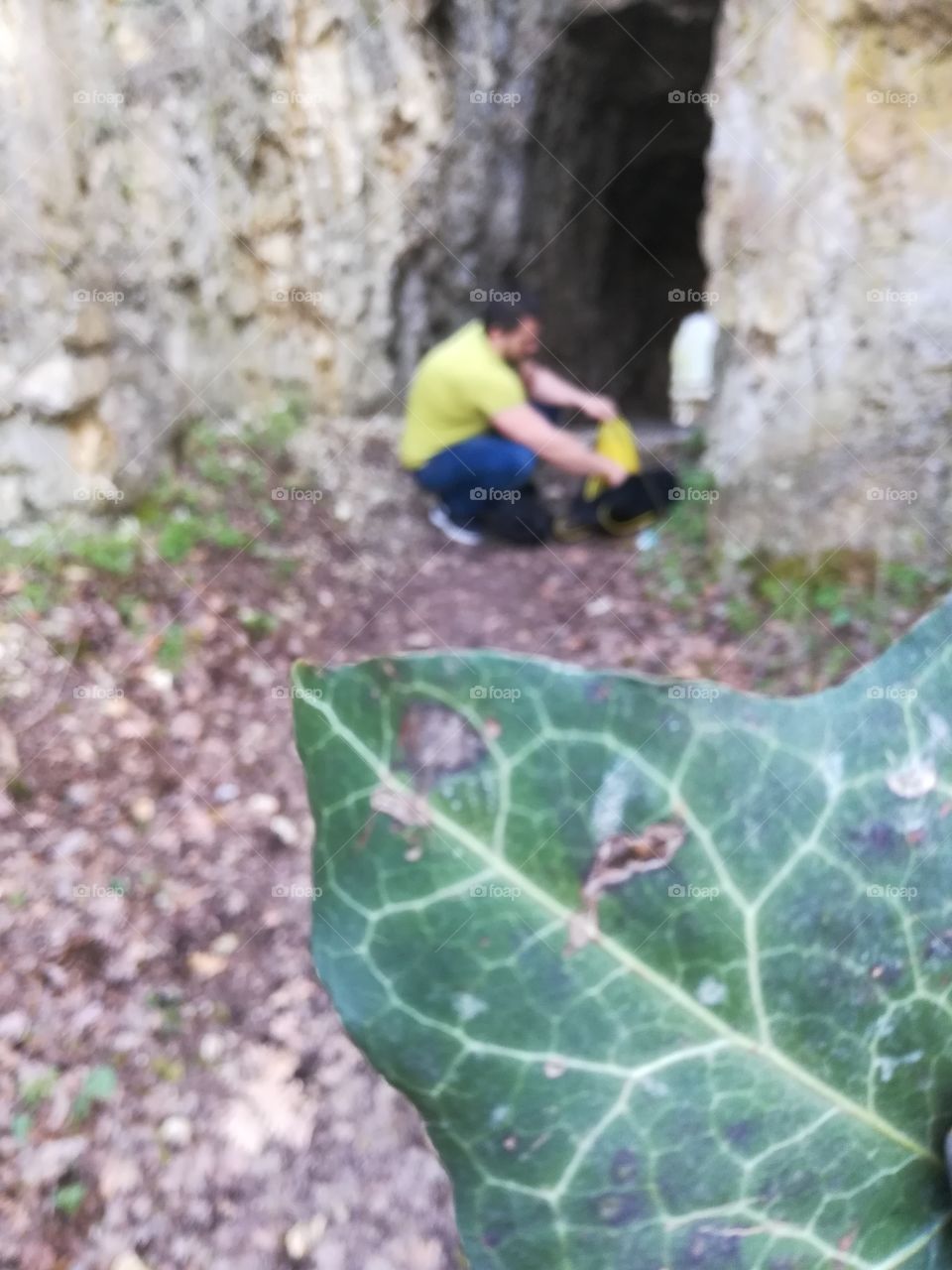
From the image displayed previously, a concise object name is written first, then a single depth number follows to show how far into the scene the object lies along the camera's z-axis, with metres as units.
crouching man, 4.90
